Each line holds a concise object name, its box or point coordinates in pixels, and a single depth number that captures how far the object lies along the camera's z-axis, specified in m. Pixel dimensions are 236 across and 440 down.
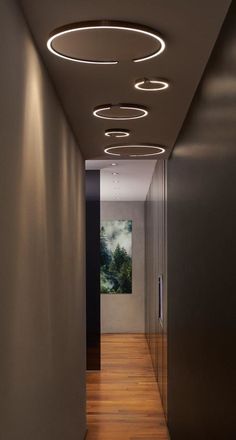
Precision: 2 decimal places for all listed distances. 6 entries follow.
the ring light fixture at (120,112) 3.59
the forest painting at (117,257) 13.04
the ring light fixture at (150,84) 3.04
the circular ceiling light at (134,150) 5.01
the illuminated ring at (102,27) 2.21
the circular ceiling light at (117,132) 4.29
